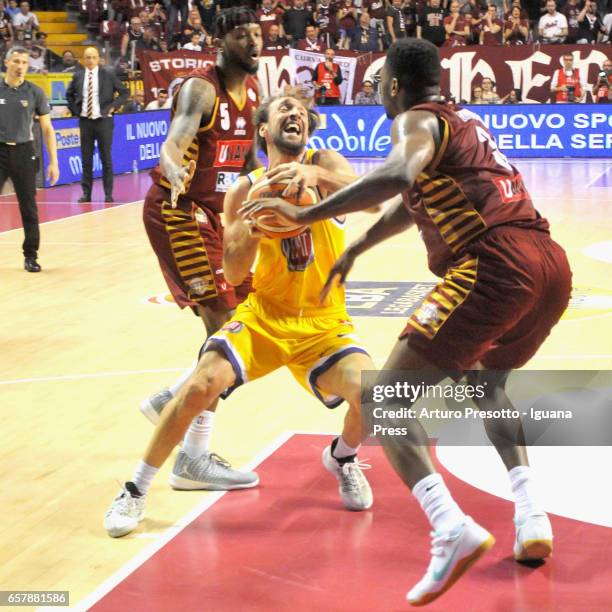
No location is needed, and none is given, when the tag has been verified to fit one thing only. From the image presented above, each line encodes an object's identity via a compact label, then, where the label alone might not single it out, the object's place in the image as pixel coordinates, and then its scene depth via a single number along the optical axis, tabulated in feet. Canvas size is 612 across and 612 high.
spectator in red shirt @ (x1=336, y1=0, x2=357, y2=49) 76.95
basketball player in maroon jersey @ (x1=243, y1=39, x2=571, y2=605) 12.25
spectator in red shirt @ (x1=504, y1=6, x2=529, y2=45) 73.15
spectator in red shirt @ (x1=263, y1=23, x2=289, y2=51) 75.41
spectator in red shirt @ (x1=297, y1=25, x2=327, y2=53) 73.77
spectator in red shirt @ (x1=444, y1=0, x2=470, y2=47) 73.92
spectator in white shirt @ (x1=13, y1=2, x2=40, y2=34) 81.10
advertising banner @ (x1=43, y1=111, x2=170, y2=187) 57.41
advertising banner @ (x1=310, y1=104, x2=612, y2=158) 65.77
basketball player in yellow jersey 14.52
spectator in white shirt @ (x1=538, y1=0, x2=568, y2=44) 72.18
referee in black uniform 34.42
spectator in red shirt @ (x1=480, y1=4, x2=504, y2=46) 73.46
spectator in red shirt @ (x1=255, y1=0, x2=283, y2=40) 77.25
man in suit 50.52
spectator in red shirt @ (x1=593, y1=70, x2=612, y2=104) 65.87
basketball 13.33
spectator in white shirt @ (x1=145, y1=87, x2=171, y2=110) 68.44
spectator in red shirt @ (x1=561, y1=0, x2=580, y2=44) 72.64
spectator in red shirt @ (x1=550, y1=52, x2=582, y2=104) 67.46
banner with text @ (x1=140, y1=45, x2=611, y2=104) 69.72
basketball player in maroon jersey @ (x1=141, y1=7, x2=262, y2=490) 17.81
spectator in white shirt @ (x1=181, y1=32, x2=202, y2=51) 74.59
